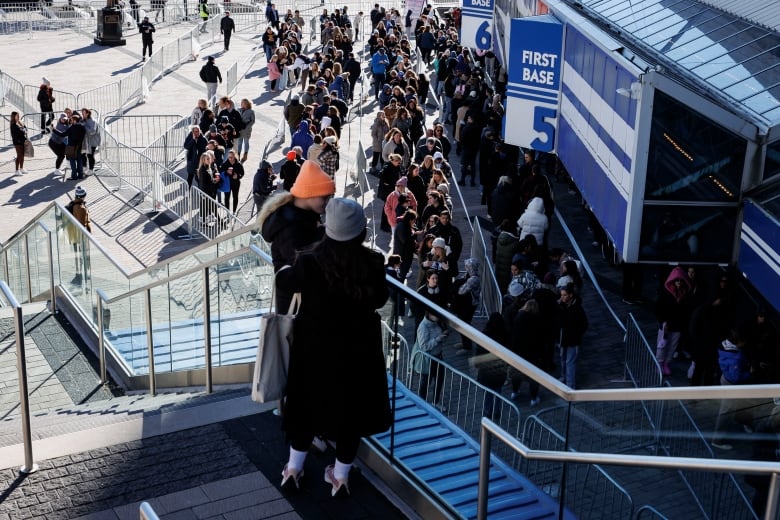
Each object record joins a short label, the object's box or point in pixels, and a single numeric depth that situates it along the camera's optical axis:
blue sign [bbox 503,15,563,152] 15.64
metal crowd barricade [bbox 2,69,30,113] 30.25
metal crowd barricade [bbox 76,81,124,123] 30.84
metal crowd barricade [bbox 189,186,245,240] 18.76
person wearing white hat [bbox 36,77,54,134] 27.16
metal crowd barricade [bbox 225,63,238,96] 32.44
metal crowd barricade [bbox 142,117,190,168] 24.31
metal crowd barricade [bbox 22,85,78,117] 30.31
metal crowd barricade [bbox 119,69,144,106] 31.18
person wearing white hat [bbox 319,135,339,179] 18.47
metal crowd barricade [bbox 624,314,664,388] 12.69
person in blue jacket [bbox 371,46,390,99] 30.05
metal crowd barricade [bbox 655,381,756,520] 4.20
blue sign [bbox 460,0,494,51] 23.12
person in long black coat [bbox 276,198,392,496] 5.25
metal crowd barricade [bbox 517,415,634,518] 4.82
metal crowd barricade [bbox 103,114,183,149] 27.52
